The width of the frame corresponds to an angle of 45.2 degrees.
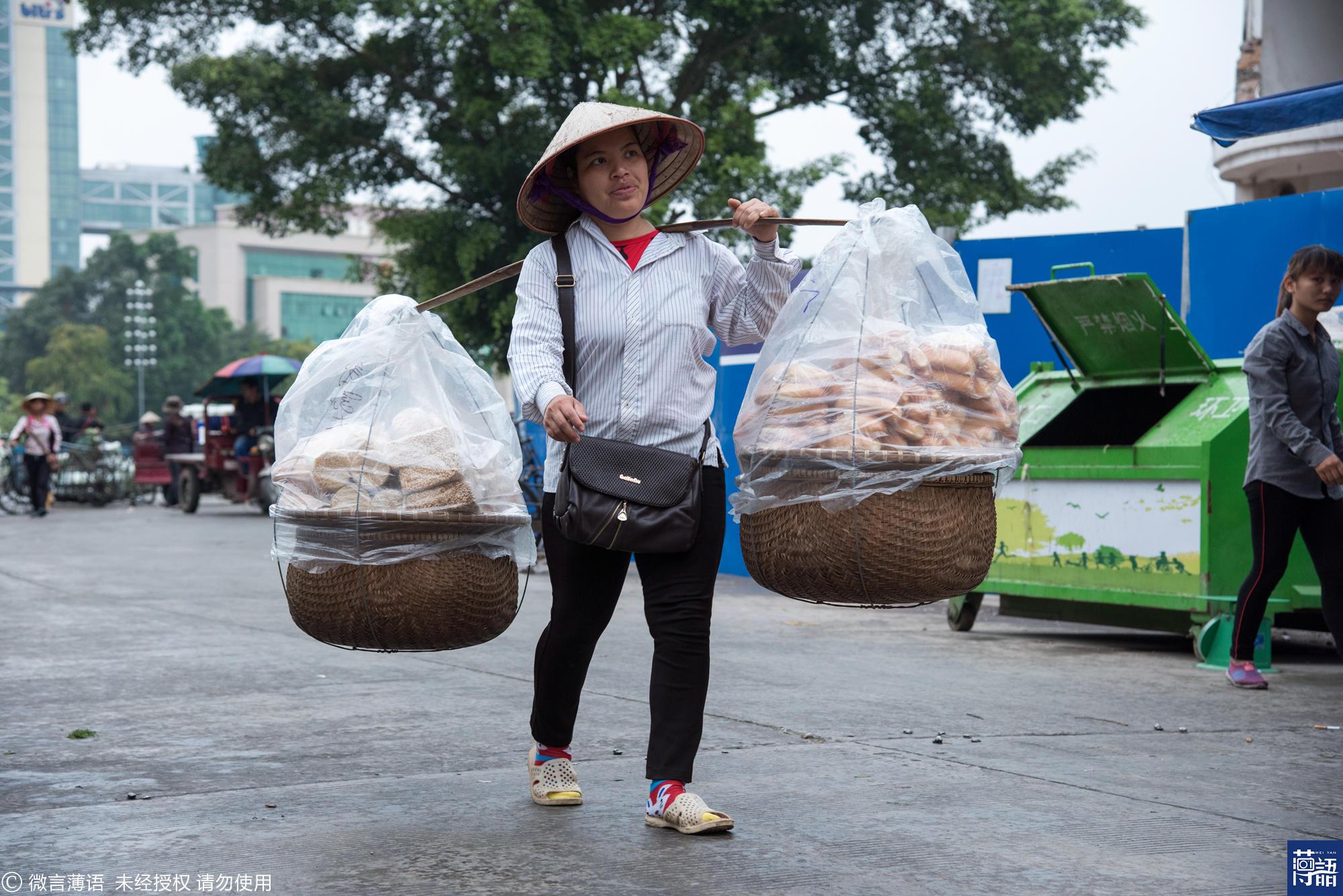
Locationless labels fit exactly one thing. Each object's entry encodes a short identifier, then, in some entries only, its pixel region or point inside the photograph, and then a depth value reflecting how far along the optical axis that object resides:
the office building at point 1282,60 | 15.47
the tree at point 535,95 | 24.69
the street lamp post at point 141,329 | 83.81
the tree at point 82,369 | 80.06
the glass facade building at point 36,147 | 166.75
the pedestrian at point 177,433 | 26.50
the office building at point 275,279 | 142.12
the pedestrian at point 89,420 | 28.02
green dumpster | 7.51
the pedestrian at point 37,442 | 22.20
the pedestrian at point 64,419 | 26.98
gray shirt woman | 6.14
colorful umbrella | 23.20
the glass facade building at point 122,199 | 193.25
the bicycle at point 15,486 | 24.20
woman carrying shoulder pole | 4.01
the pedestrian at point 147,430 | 29.14
